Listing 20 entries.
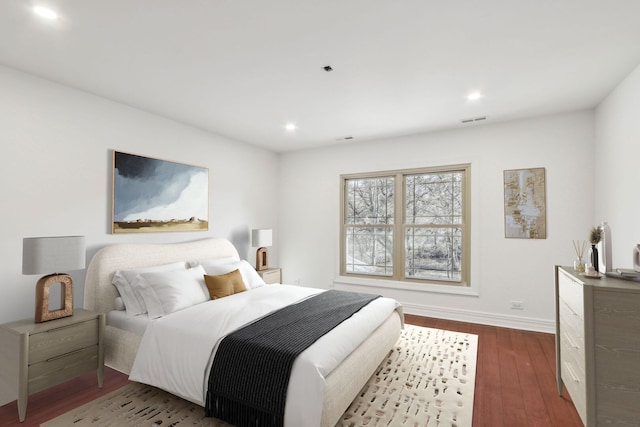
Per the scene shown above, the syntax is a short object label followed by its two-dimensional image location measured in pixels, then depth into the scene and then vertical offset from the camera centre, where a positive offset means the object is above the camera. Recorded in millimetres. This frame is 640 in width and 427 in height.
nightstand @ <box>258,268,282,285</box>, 4745 -884
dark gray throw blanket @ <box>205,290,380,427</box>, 1896 -973
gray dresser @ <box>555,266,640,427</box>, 1744 -761
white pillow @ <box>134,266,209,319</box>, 2828 -693
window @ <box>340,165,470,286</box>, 4520 -97
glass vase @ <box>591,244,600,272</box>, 2160 -264
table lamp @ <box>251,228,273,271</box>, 4824 -370
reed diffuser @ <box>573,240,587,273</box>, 2197 -335
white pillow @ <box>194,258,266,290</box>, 3633 -600
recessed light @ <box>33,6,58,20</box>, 1905 +1276
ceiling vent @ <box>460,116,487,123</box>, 3967 +1274
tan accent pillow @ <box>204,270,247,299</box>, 3275 -716
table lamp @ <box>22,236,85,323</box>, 2293 -344
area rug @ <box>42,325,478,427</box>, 2139 -1390
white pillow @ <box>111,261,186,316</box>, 2893 -686
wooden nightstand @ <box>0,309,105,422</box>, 2160 -1006
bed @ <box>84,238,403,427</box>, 1968 -1006
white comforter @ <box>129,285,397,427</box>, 1844 -927
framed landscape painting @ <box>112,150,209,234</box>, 3363 +271
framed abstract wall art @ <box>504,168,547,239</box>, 3918 +188
